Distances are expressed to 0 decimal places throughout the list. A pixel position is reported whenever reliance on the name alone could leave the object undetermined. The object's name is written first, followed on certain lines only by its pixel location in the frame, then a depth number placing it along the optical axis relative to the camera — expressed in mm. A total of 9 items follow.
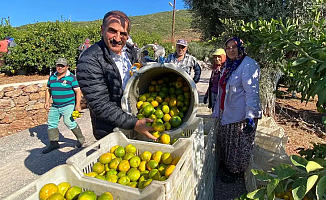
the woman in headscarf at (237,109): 2594
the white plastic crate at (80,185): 1262
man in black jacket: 1880
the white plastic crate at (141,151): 1350
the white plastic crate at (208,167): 2143
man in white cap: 4594
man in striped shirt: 4355
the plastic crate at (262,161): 2543
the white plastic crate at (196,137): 1962
